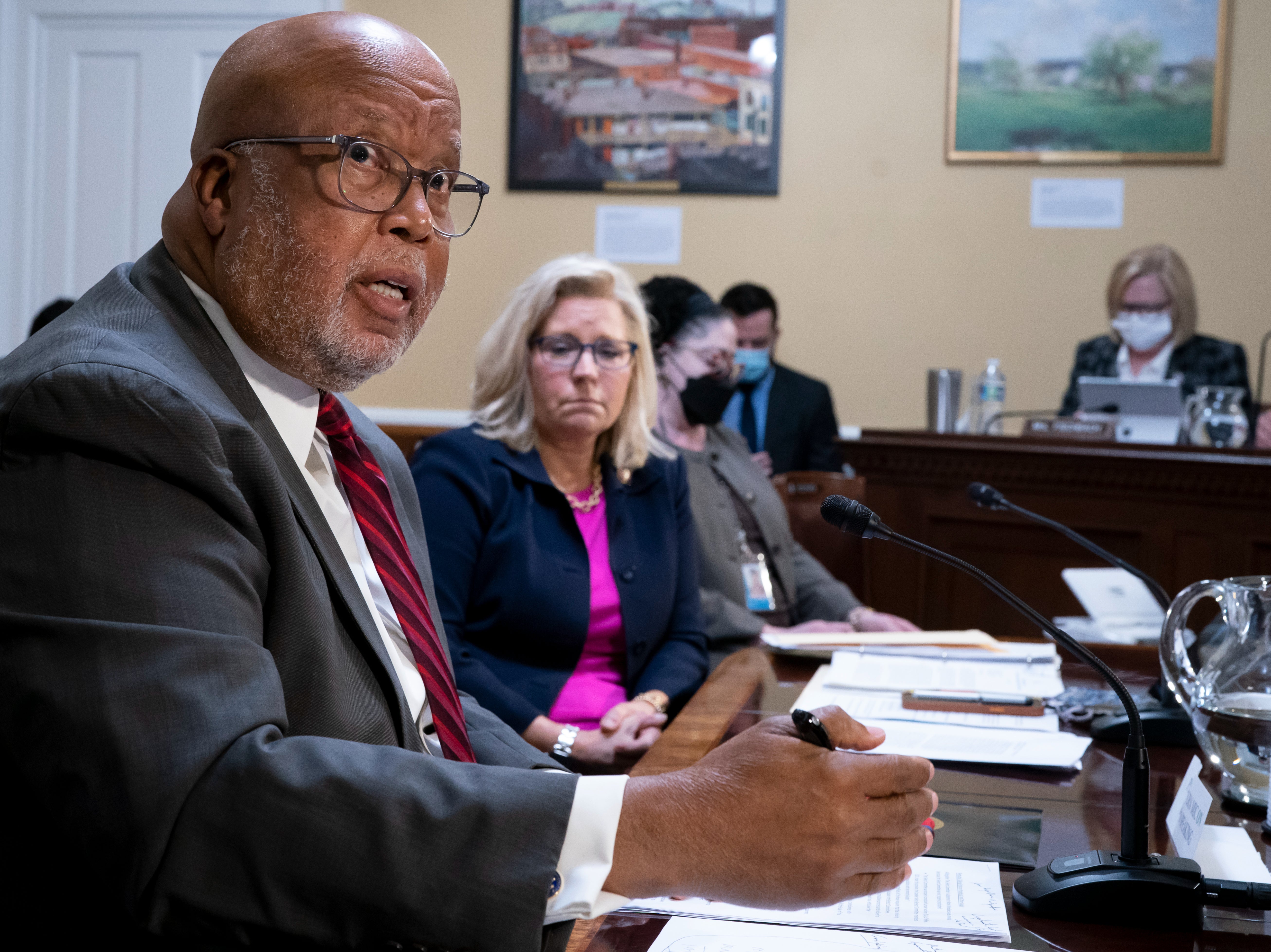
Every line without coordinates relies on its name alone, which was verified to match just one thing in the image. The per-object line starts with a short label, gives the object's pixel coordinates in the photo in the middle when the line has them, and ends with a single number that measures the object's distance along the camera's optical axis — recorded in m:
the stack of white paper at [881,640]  1.99
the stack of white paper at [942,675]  1.75
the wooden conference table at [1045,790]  0.94
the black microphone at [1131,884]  0.97
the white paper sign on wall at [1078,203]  4.95
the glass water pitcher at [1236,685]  1.25
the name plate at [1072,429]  3.51
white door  5.02
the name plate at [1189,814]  1.08
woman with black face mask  2.63
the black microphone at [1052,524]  1.70
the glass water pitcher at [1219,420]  3.50
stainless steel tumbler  3.95
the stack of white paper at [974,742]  1.40
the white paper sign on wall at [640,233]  5.33
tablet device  3.62
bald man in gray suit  0.75
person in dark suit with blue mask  4.68
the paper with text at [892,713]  1.58
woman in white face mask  4.40
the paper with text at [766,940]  0.91
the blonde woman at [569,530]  2.04
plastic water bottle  4.02
